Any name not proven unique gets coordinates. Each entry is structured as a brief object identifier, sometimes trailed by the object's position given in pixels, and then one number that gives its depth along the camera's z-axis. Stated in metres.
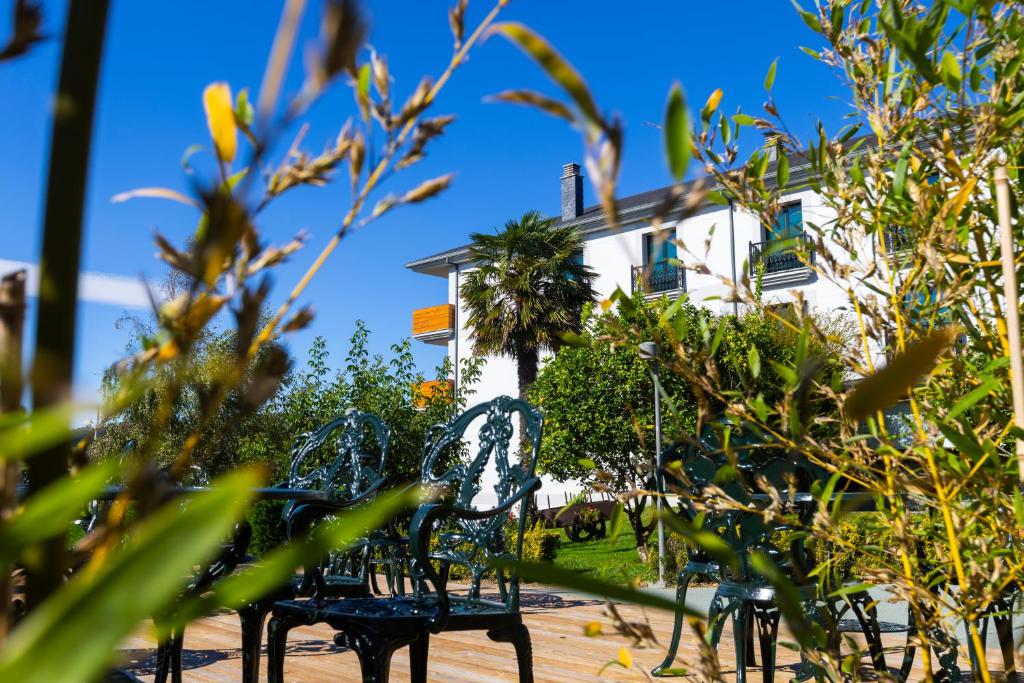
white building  23.11
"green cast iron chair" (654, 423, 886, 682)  3.17
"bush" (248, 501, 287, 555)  11.45
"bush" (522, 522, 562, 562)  10.47
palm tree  19.75
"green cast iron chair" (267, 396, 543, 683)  2.41
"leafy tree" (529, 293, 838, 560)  17.92
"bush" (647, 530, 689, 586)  10.04
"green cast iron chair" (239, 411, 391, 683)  2.77
